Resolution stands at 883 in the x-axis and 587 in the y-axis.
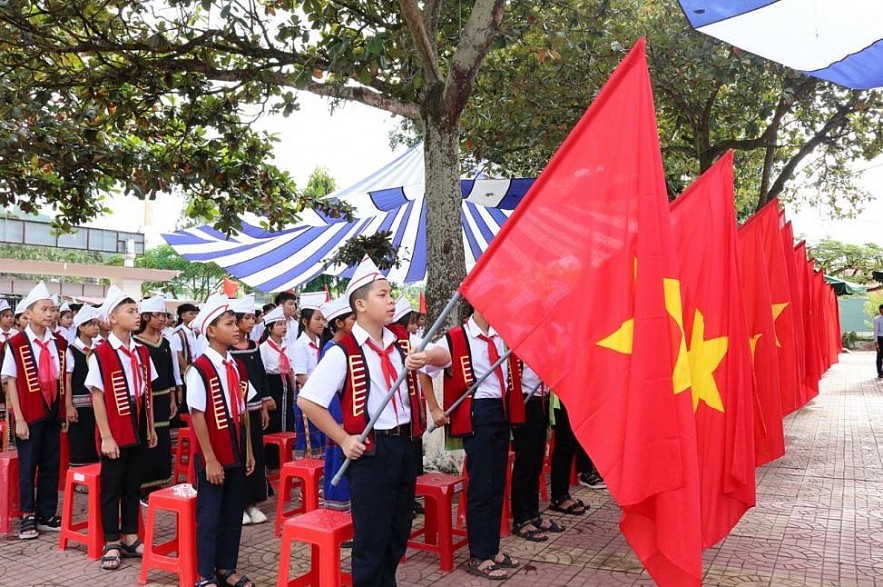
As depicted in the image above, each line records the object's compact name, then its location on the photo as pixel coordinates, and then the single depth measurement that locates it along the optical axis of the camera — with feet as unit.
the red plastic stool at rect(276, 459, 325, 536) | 17.31
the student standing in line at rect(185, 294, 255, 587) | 13.74
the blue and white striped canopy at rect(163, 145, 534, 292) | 37.17
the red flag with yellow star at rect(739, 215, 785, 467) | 18.15
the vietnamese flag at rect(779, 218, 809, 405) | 25.20
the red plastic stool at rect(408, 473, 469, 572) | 15.62
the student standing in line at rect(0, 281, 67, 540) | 18.39
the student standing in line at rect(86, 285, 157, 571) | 15.75
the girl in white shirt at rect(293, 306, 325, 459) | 23.02
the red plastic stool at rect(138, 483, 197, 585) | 14.03
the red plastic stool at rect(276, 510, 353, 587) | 12.21
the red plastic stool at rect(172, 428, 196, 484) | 23.31
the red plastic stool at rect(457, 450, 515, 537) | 18.19
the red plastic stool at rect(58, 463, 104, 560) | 16.38
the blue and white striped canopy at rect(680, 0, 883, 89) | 13.15
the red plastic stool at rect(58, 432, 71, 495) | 23.71
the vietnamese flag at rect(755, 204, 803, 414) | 22.71
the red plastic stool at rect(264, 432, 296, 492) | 21.49
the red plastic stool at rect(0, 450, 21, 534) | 18.21
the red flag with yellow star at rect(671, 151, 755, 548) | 13.48
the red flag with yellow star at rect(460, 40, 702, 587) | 9.53
